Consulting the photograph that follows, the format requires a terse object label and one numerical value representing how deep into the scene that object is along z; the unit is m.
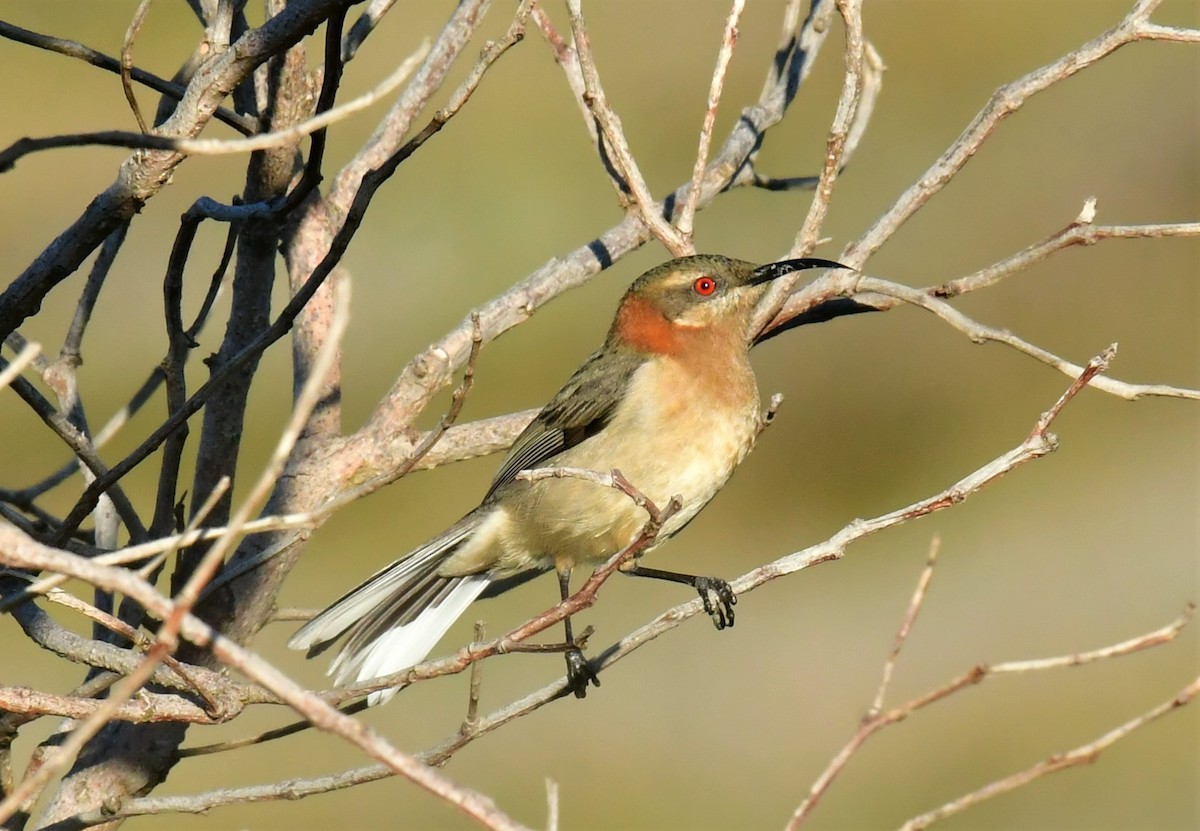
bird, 10.59
